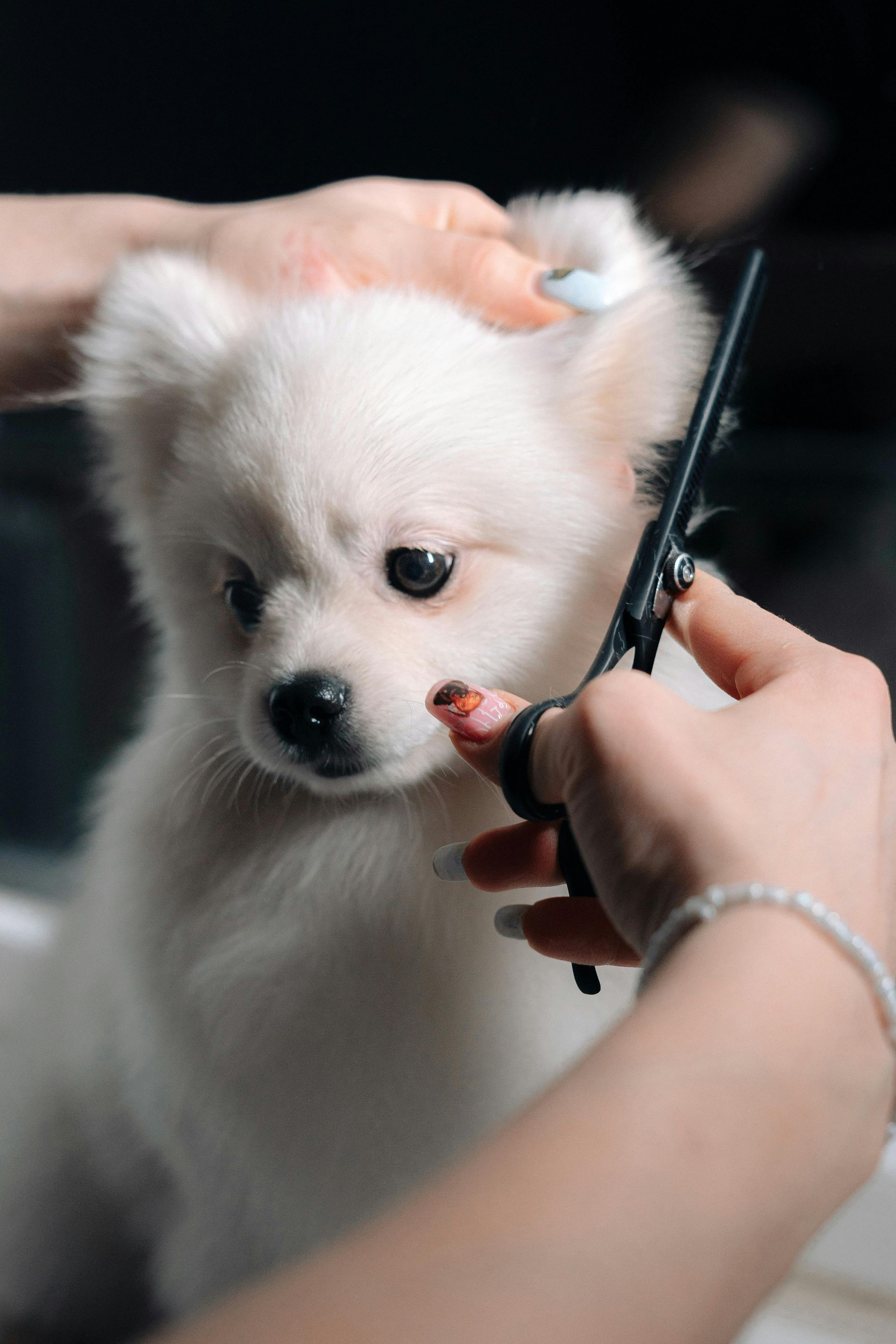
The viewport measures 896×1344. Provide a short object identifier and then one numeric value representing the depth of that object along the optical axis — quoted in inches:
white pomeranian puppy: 19.3
